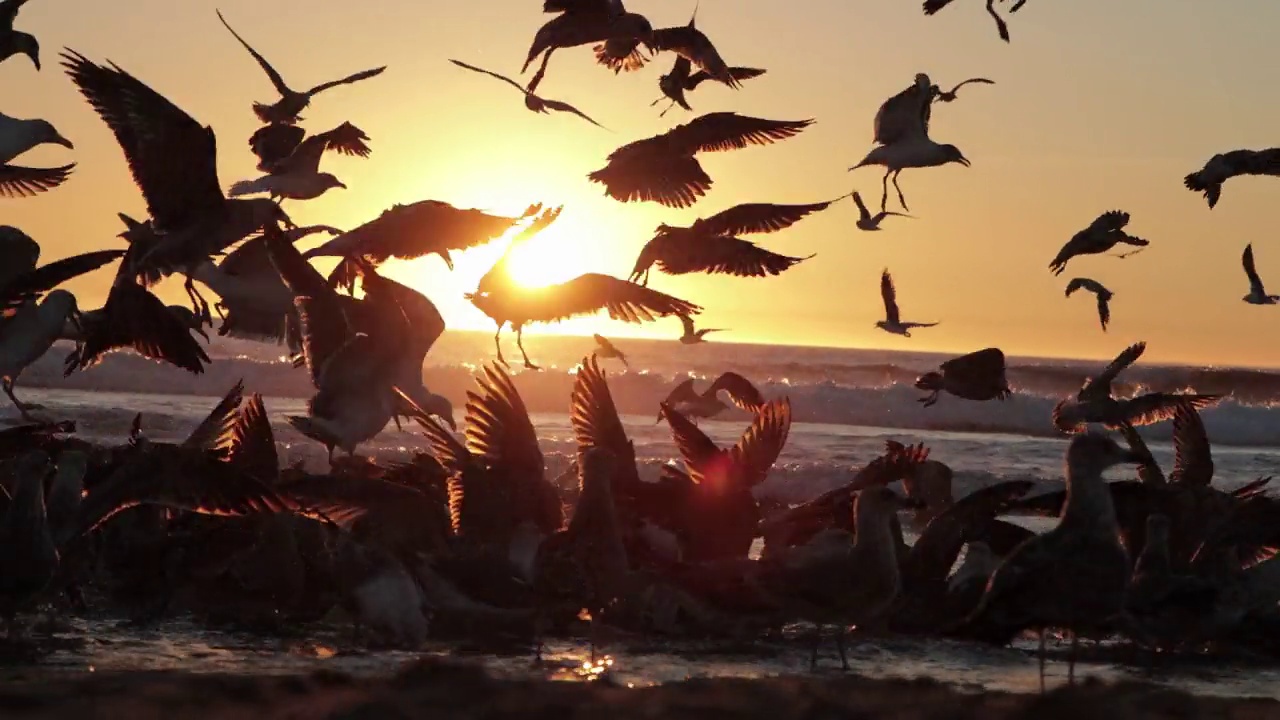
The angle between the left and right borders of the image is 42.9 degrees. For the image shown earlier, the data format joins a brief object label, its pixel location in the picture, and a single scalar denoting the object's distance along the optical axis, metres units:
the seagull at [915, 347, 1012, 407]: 16.77
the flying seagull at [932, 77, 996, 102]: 16.69
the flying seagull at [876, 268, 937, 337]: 17.81
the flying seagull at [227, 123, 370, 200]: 15.41
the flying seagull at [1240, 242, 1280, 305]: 17.48
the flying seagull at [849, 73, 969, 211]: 16.22
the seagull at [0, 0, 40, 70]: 15.05
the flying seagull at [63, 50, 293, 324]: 11.52
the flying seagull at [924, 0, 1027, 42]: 13.67
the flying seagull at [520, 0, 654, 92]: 13.64
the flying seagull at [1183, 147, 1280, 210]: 14.91
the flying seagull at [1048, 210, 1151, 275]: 16.38
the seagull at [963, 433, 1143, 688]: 7.74
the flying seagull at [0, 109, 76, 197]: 14.91
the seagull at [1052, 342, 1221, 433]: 14.73
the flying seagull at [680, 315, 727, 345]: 17.55
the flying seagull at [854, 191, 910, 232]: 16.91
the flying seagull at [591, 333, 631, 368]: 15.99
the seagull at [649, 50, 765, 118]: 15.48
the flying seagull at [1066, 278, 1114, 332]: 18.06
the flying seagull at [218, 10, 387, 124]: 15.75
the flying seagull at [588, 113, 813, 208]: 16.00
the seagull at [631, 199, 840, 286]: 15.71
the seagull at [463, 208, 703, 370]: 13.85
